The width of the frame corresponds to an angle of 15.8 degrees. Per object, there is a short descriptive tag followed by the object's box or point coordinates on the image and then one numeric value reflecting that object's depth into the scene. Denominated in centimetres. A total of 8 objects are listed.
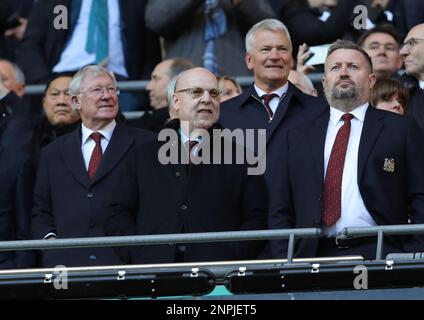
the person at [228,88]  1191
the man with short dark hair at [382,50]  1197
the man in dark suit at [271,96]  1085
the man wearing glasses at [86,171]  1037
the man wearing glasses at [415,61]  1098
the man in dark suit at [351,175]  967
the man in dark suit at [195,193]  994
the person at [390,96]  1094
